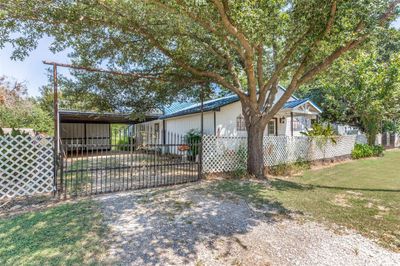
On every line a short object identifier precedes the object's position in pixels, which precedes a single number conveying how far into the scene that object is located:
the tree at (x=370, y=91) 15.02
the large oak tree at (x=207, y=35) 5.79
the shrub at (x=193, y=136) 12.38
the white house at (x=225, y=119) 13.06
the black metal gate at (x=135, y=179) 6.60
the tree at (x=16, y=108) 17.17
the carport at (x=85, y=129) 20.97
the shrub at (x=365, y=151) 15.48
